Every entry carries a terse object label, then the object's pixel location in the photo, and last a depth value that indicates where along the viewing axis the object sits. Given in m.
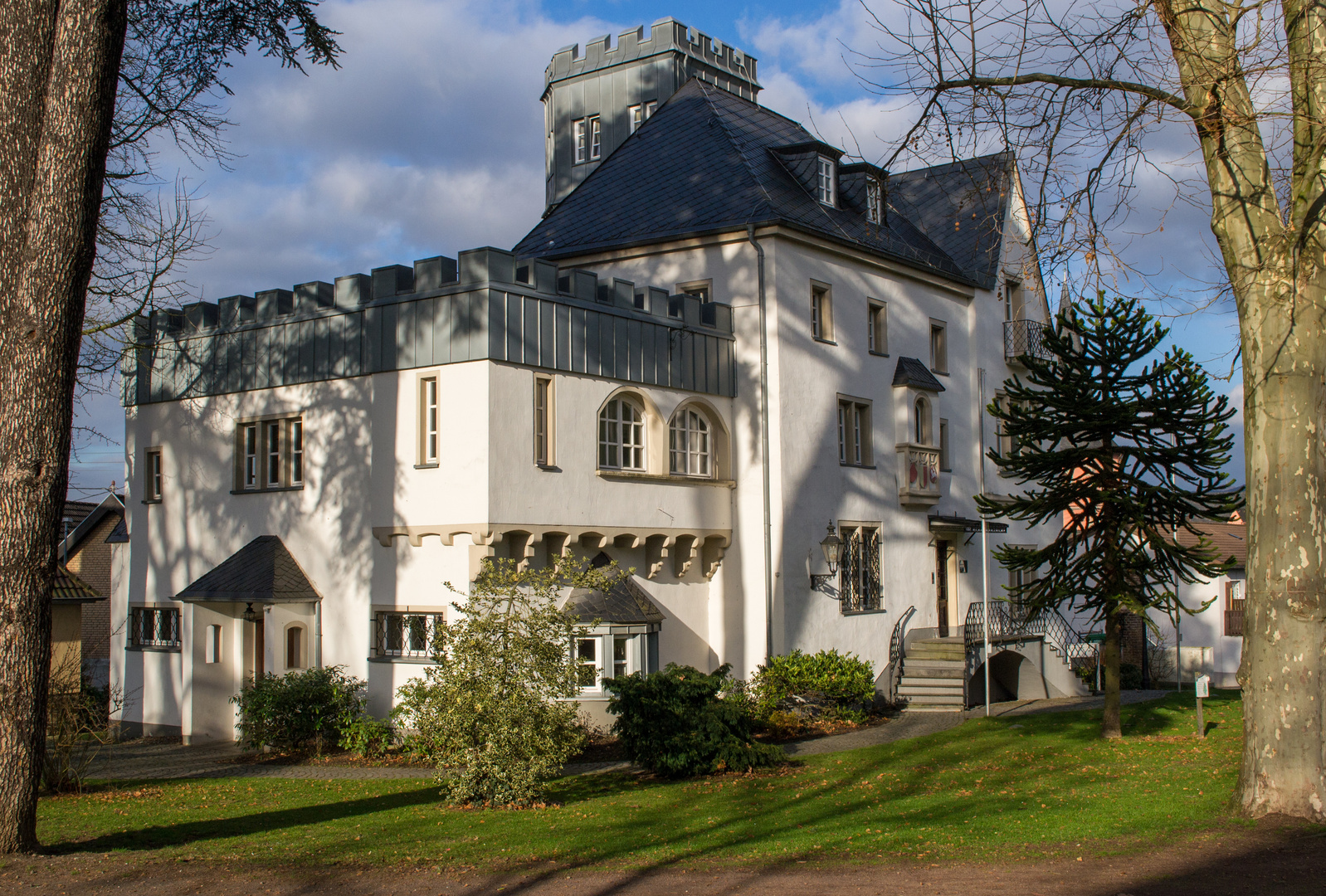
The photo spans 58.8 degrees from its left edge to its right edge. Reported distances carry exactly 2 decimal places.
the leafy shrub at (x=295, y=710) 18.73
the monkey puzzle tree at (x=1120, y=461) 19.33
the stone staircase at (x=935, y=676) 24.27
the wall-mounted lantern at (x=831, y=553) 22.77
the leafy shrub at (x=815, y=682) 21.36
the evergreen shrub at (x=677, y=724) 15.86
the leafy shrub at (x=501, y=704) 13.49
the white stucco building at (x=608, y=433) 18.81
